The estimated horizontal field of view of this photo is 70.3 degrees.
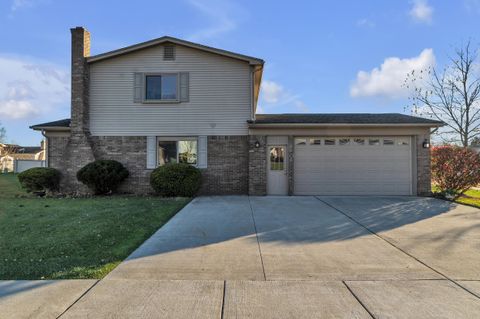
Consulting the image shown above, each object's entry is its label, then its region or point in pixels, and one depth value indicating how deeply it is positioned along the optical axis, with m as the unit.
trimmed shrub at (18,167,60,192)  13.42
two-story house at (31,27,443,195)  13.48
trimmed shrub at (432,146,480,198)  13.00
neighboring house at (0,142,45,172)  48.97
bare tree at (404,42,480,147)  19.39
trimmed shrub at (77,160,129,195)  13.10
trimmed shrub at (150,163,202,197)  12.65
